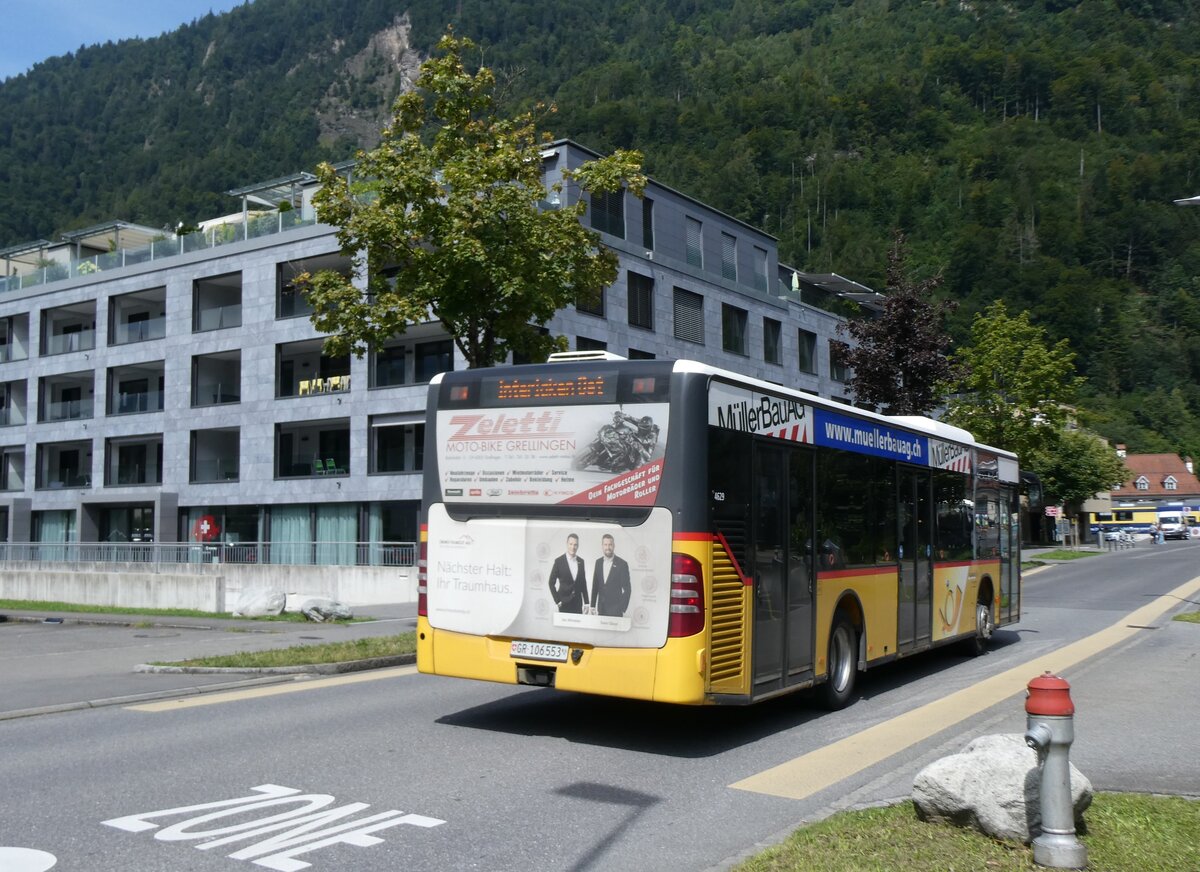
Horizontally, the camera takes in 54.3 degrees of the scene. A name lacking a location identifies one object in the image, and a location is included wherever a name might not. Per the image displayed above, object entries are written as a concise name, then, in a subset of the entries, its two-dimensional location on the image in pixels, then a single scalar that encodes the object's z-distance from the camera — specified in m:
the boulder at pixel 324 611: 22.19
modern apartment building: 39.34
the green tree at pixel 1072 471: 68.44
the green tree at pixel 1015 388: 45.31
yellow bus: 8.96
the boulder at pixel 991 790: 6.09
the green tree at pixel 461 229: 18.44
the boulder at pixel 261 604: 23.34
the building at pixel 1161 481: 130.25
